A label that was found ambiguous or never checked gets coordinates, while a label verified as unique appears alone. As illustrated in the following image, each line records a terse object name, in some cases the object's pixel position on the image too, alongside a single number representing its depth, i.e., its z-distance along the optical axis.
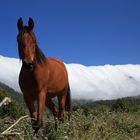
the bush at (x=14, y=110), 14.44
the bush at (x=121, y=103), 25.32
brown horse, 5.63
